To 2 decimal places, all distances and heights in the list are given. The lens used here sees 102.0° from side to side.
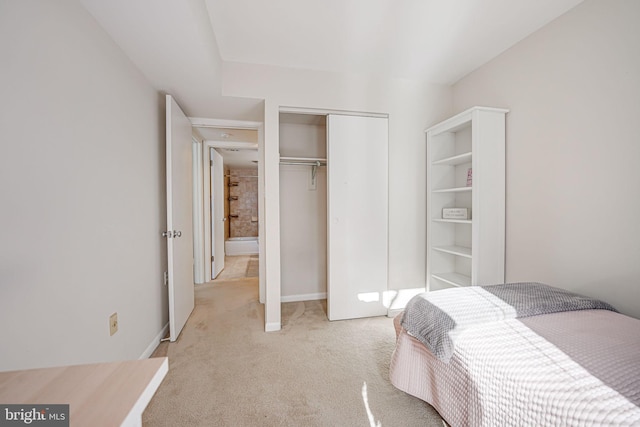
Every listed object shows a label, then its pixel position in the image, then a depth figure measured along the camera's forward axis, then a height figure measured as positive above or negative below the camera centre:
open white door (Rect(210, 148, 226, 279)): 4.11 -0.10
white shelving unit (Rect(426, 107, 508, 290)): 2.14 +0.10
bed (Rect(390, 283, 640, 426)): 0.82 -0.58
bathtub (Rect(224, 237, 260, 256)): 6.23 -0.94
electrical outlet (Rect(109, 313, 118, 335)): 1.49 -0.68
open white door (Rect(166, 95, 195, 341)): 2.12 -0.09
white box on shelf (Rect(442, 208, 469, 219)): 2.41 -0.05
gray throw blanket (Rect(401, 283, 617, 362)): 1.23 -0.53
